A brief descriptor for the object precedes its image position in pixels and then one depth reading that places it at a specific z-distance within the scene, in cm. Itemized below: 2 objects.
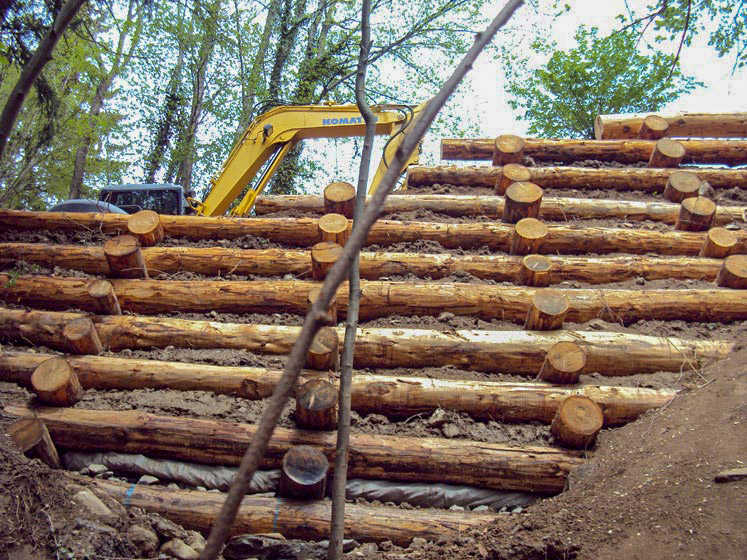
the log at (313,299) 482
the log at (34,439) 373
